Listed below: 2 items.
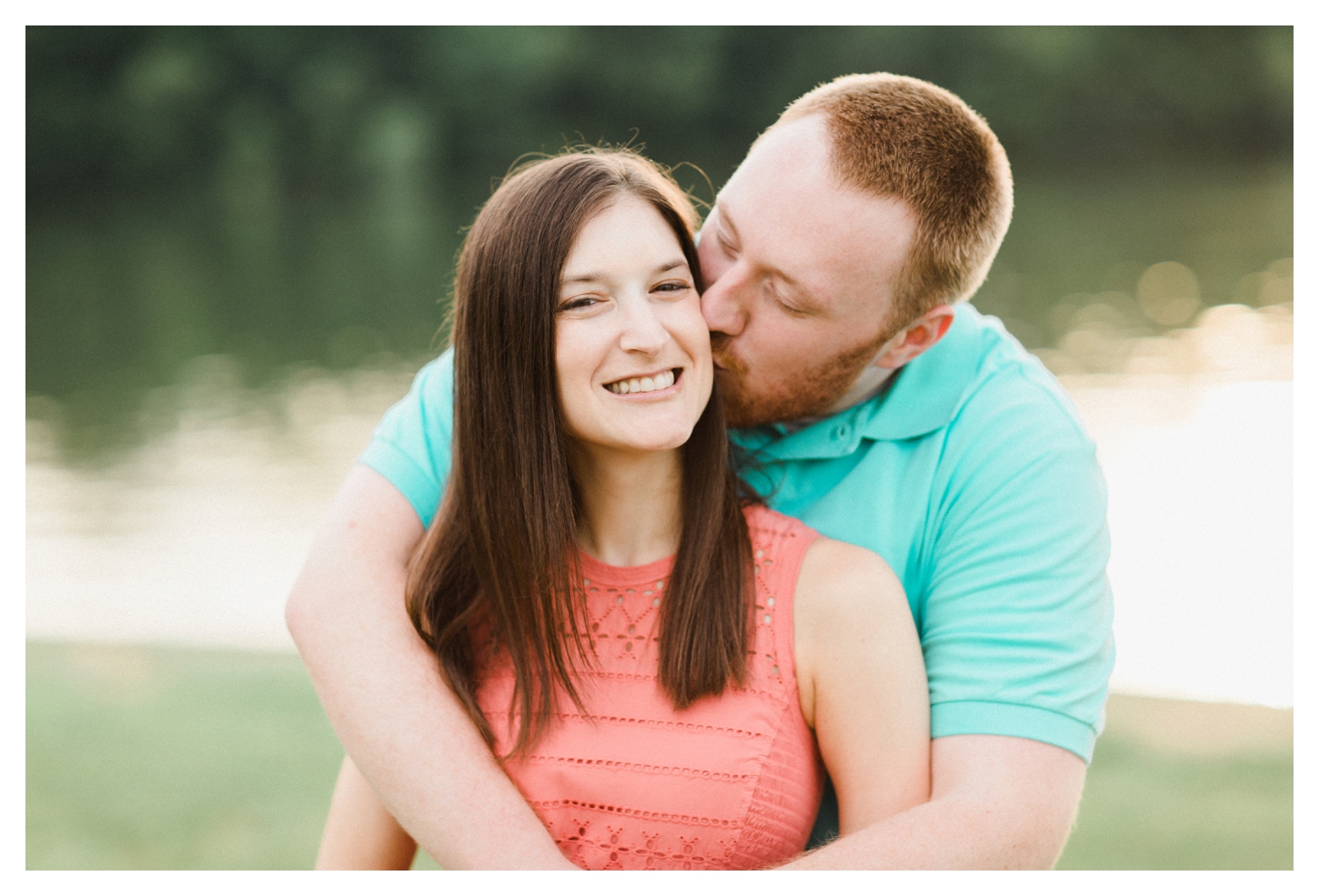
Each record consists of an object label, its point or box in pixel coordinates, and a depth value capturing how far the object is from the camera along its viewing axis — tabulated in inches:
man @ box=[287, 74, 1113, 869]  93.4
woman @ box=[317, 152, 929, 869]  92.7
